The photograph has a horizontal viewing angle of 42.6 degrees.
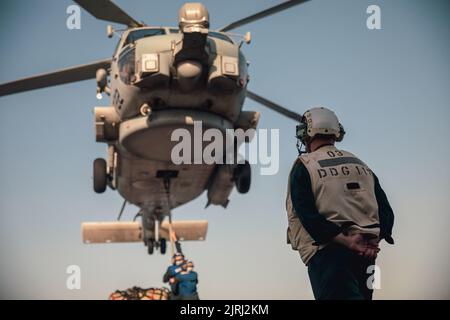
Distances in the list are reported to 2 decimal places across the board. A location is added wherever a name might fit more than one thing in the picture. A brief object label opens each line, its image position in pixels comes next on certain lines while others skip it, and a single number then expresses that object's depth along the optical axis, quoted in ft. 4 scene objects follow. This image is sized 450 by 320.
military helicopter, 38.78
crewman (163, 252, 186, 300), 37.49
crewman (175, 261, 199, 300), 36.70
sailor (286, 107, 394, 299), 11.60
